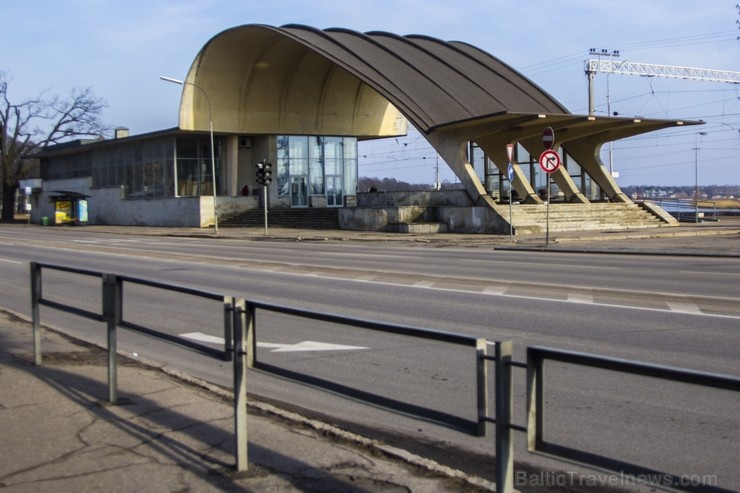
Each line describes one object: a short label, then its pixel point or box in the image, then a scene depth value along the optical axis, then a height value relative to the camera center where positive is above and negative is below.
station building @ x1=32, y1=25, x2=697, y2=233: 43.50 +4.28
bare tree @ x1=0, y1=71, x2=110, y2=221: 87.31 +7.37
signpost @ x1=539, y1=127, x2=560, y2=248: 26.61 +1.54
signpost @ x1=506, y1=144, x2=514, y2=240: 31.88 +1.67
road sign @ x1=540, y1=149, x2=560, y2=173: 26.59 +1.47
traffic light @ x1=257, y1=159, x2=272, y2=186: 43.09 +1.72
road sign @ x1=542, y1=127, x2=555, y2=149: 26.69 +2.21
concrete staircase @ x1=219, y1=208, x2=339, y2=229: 51.53 -0.79
